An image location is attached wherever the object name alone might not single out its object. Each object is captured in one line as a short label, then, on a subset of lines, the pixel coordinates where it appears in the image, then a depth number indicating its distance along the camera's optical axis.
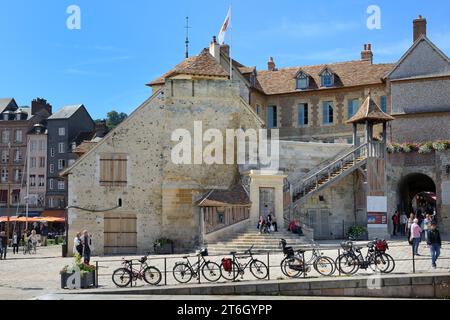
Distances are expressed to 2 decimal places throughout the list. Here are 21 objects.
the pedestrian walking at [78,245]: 22.26
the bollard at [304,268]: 17.73
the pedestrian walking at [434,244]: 18.42
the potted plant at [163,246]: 29.53
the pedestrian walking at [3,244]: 29.31
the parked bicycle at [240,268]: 17.92
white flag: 32.38
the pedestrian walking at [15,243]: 34.30
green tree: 106.88
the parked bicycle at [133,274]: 17.52
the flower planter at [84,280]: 17.30
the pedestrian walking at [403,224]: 31.73
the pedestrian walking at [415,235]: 20.88
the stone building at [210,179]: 29.50
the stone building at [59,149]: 63.81
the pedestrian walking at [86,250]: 22.48
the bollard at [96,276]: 17.53
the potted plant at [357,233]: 29.75
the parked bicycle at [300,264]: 17.94
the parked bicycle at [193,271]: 17.92
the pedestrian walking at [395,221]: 30.81
